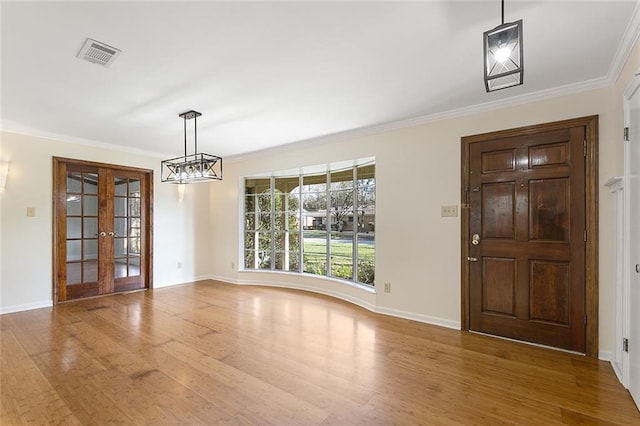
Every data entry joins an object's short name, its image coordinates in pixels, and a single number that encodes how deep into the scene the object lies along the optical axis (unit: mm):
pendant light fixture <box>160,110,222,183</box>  3592
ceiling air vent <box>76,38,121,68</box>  2223
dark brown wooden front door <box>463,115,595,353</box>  2912
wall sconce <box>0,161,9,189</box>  4117
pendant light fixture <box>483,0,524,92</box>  1474
